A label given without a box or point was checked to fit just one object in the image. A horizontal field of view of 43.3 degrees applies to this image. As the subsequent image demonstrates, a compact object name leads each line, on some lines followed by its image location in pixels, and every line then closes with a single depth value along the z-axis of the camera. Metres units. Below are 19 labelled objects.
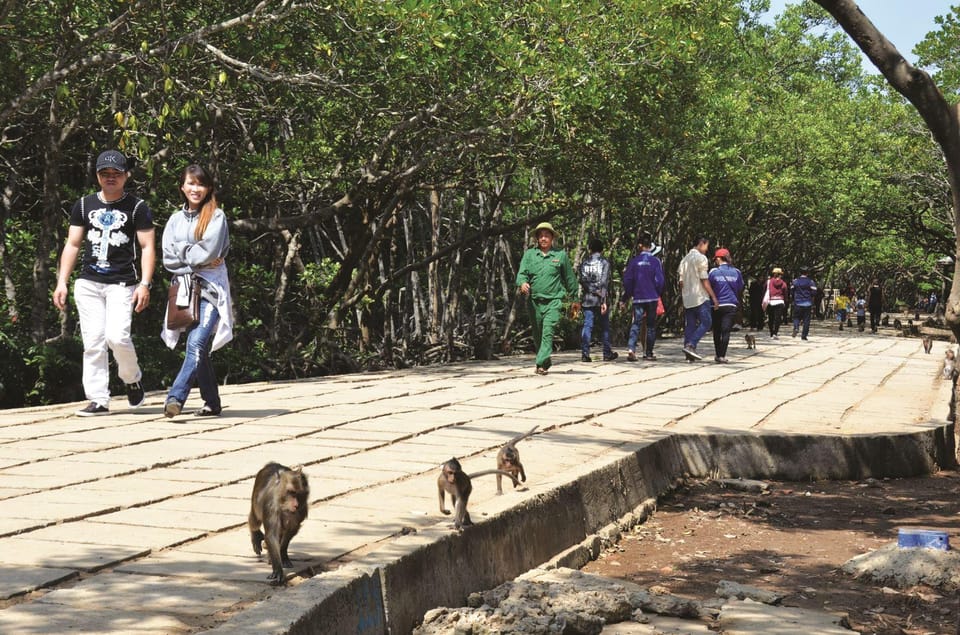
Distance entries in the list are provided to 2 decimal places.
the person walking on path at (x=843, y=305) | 44.76
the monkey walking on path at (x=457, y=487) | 5.09
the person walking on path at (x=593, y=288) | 16.30
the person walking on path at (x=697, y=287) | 16.45
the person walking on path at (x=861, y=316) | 40.69
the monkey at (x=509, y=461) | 6.06
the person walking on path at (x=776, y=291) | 27.67
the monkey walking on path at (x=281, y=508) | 4.14
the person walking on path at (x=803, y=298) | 28.08
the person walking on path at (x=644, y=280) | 16.62
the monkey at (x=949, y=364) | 14.51
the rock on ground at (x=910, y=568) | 6.00
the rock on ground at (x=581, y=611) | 4.46
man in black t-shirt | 8.80
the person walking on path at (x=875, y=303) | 41.00
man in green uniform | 14.00
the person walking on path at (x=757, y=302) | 36.62
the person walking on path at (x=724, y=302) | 17.25
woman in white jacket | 8.72
